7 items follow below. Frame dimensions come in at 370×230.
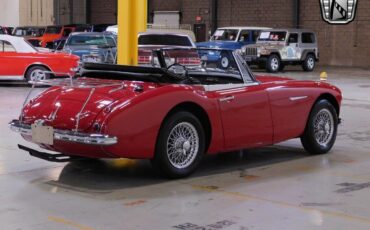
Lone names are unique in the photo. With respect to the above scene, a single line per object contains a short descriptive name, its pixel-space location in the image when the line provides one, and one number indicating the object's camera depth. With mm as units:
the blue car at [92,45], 20297
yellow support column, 10117
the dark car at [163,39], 21141
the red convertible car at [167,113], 5879
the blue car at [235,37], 26281
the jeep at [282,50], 25891
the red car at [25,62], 16531
